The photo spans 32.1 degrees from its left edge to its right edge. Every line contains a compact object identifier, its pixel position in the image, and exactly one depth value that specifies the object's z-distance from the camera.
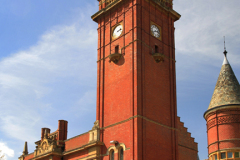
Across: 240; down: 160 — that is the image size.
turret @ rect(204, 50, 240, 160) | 46.84
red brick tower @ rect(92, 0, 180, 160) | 39.97
